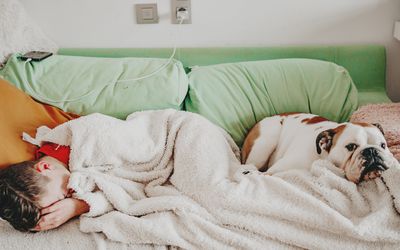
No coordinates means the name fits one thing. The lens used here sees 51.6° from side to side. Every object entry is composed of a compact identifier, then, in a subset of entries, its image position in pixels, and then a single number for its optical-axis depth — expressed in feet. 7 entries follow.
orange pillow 4.35
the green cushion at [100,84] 5.25
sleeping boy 3.62
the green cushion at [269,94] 5.33
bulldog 3.88
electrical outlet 5.95
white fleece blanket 3.54
